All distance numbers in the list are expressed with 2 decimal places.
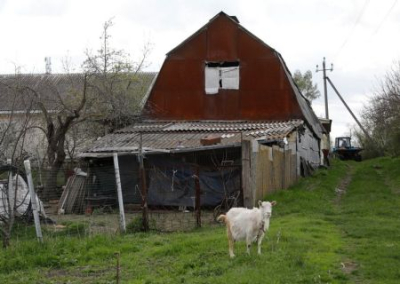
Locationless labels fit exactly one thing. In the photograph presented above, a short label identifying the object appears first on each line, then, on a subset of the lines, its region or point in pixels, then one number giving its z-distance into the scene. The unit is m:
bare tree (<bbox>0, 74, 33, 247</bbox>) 11.32
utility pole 53.50
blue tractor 48.44
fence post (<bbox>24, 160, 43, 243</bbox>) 11.45
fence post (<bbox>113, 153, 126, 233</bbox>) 13.38
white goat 9.31
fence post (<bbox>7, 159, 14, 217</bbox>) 11.06
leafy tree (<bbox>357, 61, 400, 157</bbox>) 28.76
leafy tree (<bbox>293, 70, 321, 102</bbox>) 57.03
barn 18.66
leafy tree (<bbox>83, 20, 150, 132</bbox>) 23.77
